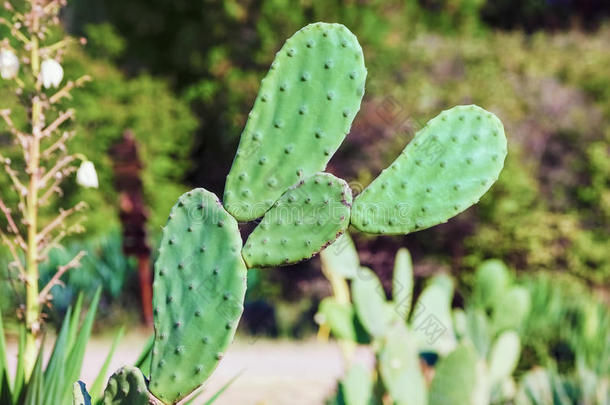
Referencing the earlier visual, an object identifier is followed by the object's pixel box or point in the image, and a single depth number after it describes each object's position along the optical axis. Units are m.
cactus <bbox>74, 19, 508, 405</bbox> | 2.31
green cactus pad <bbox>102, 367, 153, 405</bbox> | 2.30
